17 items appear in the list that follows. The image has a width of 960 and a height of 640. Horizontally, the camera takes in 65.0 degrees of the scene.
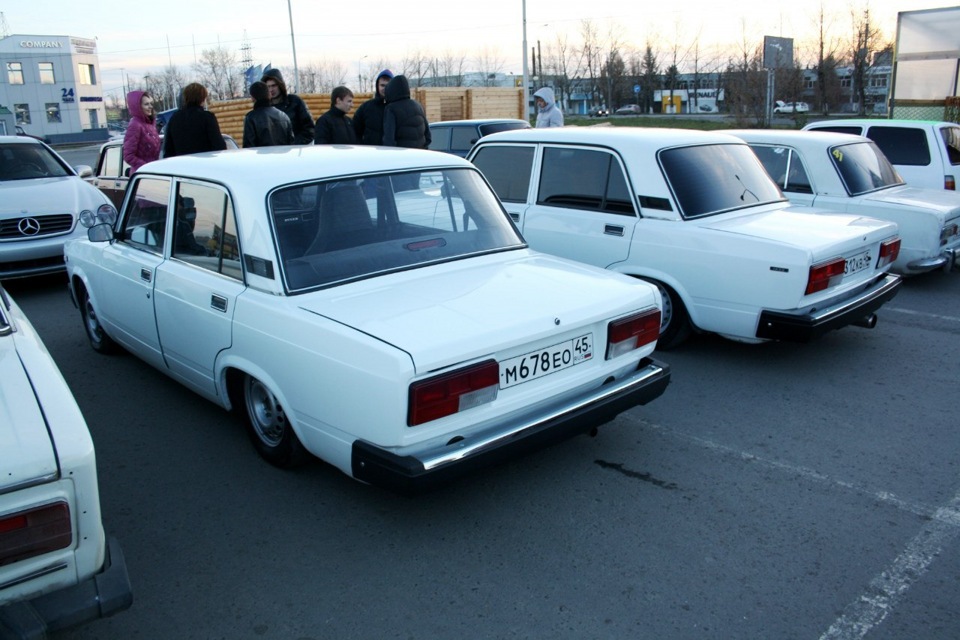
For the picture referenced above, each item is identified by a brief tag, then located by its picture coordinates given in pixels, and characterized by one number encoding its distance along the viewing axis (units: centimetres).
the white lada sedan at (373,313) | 298
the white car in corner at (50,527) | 199
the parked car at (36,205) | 770
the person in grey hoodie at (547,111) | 1039
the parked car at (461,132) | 1353
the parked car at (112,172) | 1005
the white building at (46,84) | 7088
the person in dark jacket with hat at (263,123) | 774
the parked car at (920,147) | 887
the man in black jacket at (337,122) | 822
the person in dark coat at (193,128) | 782
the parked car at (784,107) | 5246
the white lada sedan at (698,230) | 485
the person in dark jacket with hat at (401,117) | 838
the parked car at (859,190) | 704
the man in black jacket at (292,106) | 873
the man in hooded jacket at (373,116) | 886
